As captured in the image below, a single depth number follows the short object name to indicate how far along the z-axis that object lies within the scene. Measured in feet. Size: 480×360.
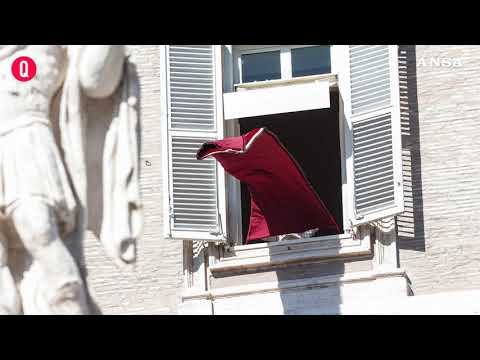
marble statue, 57.82
